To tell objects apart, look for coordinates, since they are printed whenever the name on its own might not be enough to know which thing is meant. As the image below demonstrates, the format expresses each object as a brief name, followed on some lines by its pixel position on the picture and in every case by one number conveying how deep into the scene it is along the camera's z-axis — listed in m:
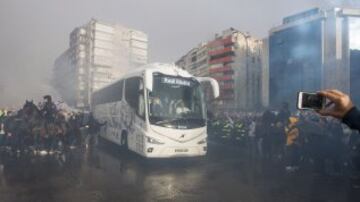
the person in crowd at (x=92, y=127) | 13.17
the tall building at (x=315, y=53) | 24.62
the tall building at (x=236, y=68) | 57.05
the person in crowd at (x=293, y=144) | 8.82
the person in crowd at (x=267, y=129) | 9.67
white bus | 9.17
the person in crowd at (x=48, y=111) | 11.73
